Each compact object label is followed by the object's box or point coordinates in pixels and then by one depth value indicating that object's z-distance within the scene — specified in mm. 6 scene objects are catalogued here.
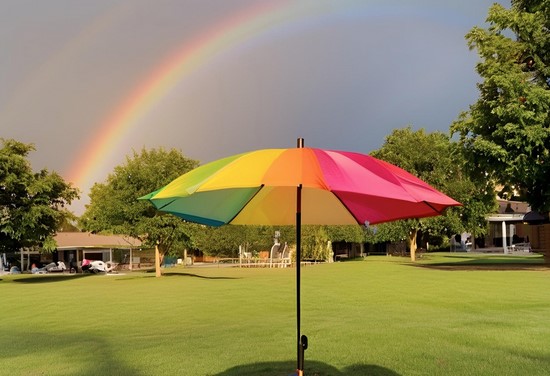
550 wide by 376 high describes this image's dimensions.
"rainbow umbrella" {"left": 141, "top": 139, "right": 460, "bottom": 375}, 4082
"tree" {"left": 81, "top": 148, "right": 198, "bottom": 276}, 32625
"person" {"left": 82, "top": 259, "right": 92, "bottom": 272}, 50797
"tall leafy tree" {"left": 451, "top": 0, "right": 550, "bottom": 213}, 24234
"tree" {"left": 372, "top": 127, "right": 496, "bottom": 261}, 43719
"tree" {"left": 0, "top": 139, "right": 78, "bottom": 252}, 33031
